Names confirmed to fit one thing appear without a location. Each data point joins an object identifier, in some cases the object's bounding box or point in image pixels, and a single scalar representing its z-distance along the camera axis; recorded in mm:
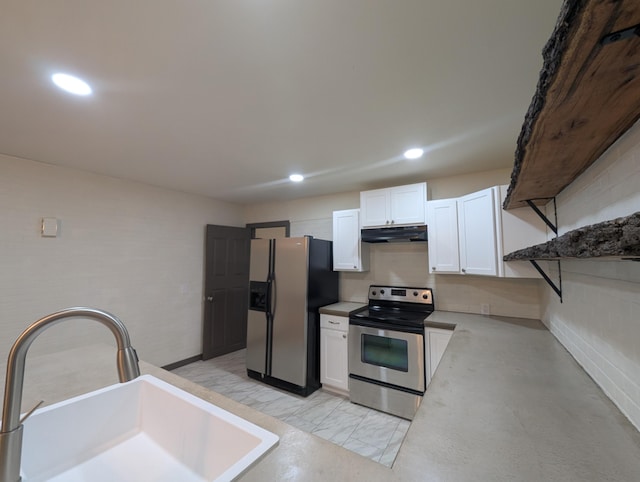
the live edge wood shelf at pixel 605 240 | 441
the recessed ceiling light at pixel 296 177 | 2969
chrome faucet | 559
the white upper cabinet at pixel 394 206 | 2834
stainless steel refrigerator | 2982
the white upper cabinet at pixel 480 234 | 2059
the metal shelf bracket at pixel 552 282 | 1671
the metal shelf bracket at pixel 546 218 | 1707
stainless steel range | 2461
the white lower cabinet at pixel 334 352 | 2898
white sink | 838
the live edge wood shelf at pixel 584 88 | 459
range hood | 2809
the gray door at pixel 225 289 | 3939
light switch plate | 2580
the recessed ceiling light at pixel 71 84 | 1402
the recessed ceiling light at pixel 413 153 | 2299
